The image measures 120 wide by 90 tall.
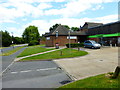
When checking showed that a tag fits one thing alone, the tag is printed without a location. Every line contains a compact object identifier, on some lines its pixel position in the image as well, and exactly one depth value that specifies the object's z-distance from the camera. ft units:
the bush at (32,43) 184.47
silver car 77.14
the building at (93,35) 94.31
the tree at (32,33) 212.11
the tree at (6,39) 206.45
